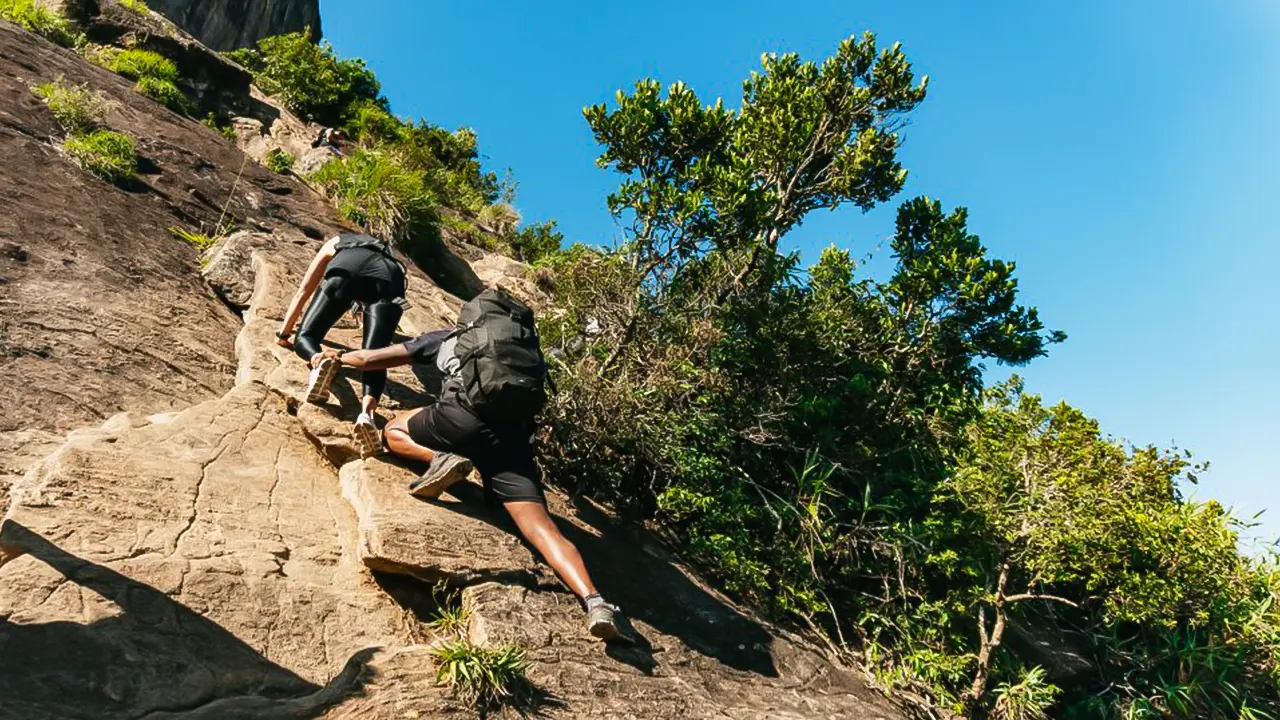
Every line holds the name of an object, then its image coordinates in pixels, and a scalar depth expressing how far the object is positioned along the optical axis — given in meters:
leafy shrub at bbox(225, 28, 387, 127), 20.25
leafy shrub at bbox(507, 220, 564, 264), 18.64
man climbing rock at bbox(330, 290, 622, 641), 5.30
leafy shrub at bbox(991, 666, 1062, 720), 8.01
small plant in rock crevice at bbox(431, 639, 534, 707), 4.14
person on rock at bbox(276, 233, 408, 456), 6.88
